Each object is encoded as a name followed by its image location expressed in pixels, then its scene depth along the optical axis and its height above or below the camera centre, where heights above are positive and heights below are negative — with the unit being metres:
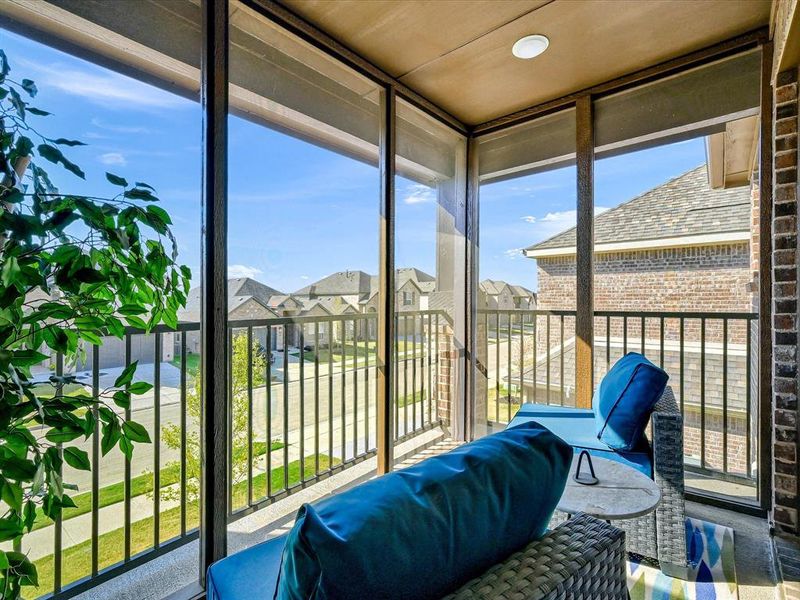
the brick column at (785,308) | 2.03 -0.04
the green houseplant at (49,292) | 0.80 +0.03
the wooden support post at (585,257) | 2.85 +0.30
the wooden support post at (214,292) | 1.73 +0.04
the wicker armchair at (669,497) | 1.78 -0.84
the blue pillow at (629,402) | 1.87 -0.47
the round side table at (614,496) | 1.32 -0.66
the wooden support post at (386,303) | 2.65 -0.02
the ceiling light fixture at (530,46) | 2.35 +1.48
